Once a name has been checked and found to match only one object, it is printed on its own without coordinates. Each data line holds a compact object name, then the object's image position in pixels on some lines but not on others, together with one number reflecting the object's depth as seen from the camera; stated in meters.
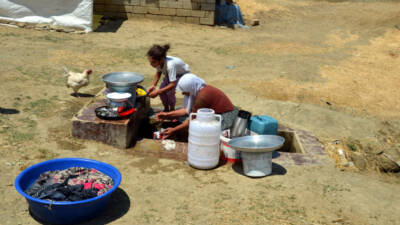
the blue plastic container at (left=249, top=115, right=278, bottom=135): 5.07
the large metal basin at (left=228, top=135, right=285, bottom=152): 4.24
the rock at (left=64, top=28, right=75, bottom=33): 11.73
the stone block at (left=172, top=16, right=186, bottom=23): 14.26
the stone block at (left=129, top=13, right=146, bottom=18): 14.19
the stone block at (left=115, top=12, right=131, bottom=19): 14.15
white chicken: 6.13
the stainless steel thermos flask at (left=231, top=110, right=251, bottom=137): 4.66
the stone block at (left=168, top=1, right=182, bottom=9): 14.00
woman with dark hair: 4.85
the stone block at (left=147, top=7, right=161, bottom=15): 14.09
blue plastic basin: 3.01
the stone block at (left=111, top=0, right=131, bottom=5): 13.95
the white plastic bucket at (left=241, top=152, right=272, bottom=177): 4.19
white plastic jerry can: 4.22
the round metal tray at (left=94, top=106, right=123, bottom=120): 4.61
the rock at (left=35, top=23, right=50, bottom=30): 11.68
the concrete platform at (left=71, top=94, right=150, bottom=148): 4.61
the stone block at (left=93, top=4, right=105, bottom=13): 14.07
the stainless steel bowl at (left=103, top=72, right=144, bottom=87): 4.86
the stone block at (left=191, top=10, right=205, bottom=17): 14.18
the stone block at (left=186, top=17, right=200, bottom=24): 14.26
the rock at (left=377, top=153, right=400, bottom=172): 5.53
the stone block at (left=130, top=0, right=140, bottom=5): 13.98
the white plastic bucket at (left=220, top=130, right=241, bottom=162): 4.56
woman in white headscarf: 4.50
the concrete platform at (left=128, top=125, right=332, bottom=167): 4.69
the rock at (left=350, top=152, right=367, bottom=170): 5.43
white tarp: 11.66
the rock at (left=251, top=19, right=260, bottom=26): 15.82
